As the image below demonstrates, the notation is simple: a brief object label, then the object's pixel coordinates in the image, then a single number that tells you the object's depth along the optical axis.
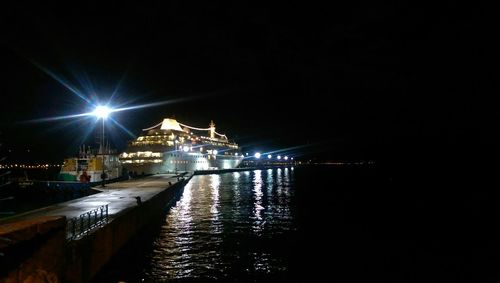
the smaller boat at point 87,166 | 41.53
